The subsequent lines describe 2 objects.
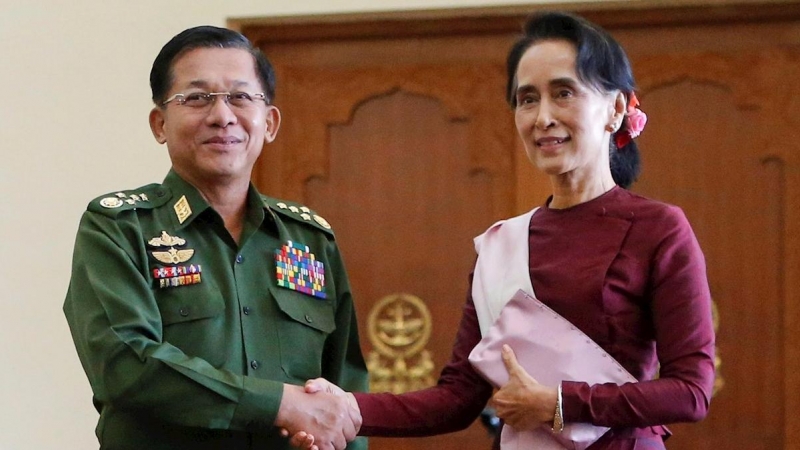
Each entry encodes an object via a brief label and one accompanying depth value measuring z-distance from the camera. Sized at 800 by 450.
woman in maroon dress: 3.06
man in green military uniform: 3.15
